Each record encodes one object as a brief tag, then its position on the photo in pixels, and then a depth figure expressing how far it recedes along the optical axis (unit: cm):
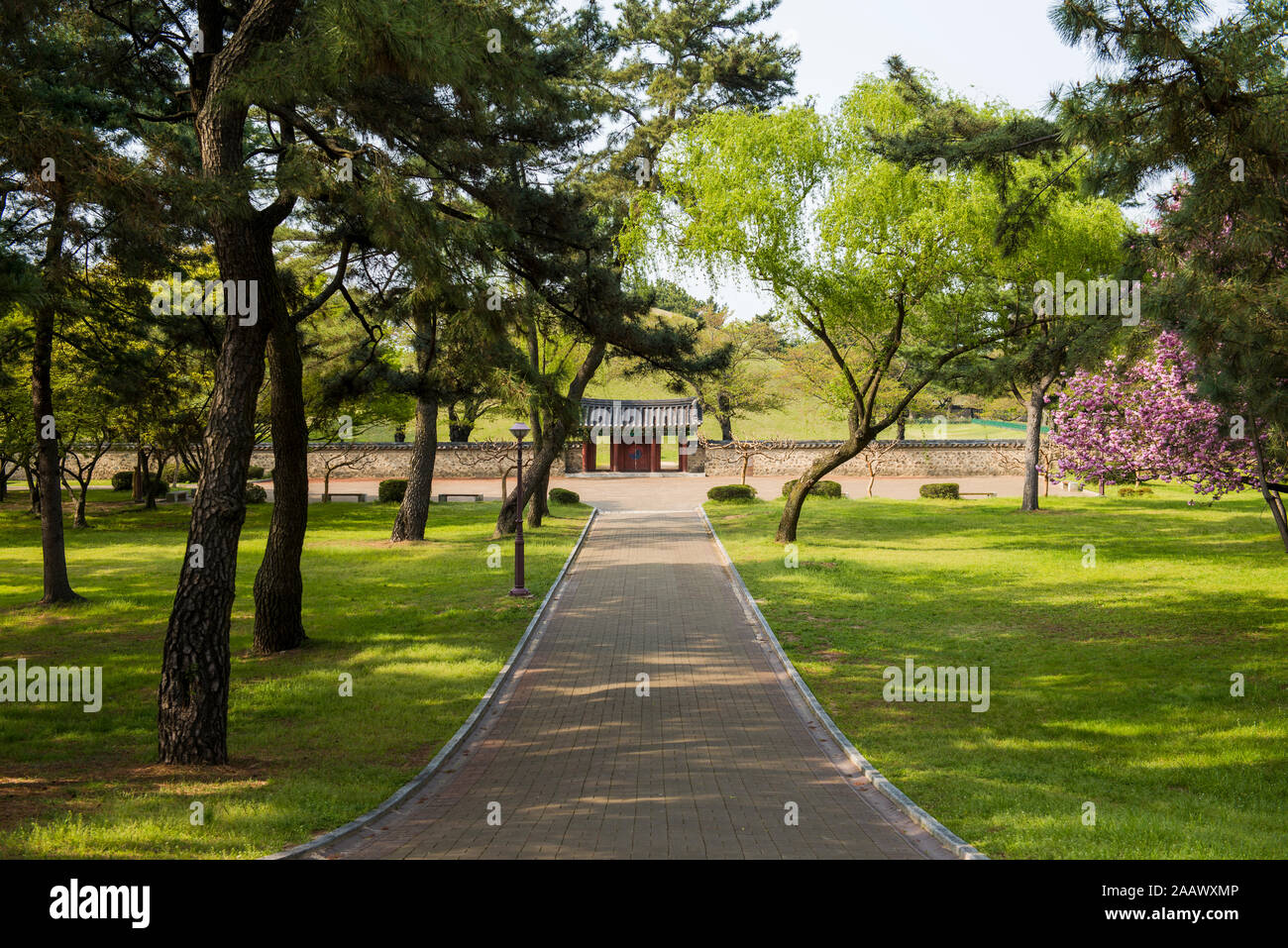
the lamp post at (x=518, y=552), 1761
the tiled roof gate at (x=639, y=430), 5666
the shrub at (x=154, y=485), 3628
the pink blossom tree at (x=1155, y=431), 1633
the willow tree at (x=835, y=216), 2108
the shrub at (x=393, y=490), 3891
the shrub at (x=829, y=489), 3928
